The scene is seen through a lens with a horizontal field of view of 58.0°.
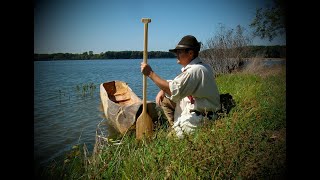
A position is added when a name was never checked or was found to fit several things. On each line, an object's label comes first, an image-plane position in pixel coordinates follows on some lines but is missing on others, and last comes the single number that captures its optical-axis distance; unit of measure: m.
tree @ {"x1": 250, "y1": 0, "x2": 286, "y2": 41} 12.17
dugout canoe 5.59
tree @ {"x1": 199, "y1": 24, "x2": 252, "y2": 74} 15.94
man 3.77
